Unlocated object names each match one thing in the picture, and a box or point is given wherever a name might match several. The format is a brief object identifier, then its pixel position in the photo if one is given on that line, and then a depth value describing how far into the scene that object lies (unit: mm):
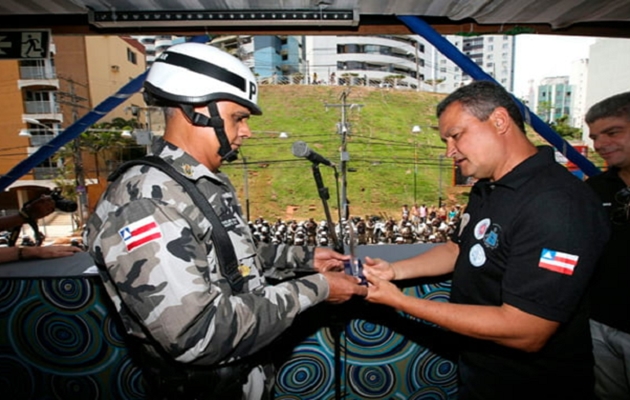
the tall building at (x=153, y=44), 65094
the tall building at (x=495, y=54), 101756
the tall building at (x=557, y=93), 77081
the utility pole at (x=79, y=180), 20156
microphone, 1673
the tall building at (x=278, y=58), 53766
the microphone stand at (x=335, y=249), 1930
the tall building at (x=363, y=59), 58938
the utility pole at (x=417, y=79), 61481
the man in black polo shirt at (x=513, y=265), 1282
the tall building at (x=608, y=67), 25781
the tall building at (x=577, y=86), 56256
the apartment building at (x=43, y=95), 25203
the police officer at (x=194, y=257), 1147
